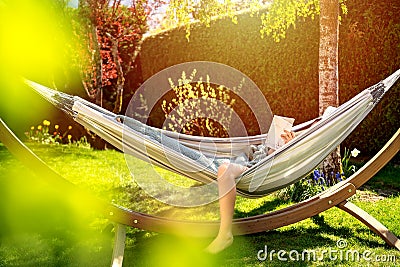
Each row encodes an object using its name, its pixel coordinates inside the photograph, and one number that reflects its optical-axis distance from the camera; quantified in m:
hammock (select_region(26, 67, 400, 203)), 2.52
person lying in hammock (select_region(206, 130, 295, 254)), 2.54
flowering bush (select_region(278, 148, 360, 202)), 3.56
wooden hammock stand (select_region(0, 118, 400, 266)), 2.51
